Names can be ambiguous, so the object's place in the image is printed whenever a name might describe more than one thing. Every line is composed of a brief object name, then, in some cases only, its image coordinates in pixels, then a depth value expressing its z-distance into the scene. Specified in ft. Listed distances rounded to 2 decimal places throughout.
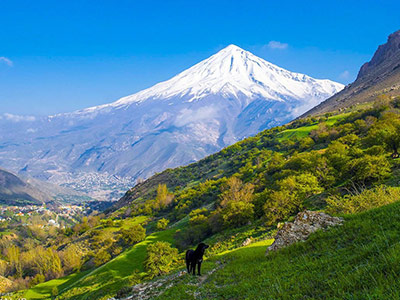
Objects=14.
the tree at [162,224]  200.34
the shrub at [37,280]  183.32
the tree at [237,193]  143.98
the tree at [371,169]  81.66
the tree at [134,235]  179.52
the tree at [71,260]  189.67
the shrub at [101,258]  168.96
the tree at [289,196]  96.12
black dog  44.33
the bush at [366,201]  48.24
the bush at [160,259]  94.02
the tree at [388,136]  109.88
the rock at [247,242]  79.25
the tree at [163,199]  273.89
